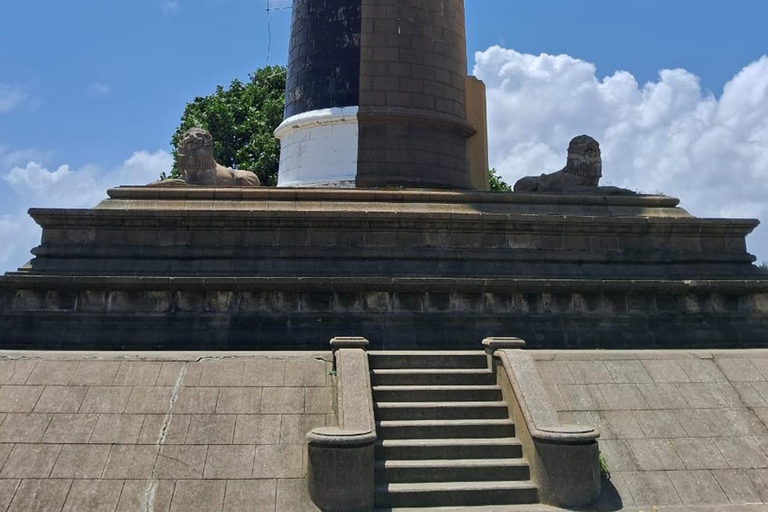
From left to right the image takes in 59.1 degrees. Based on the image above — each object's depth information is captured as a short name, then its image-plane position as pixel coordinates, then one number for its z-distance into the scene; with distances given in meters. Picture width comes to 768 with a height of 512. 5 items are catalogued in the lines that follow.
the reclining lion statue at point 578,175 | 13.12
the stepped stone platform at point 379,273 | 9.93
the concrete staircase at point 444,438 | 6.83
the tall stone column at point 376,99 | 14.53
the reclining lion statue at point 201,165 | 12.57
